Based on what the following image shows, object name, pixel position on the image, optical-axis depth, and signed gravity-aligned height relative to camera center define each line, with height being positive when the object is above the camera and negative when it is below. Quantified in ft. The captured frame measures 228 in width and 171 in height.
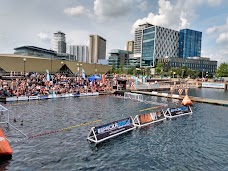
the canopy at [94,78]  210.38 +0.73
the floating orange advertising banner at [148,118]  86.33 -18.52
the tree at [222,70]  572.10 +31.15
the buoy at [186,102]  146.00 -16.58
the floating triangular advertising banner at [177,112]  106.32 -18.48
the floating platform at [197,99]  159.00 -16.92
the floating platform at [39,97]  132.16 -14.49
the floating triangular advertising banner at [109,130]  65.77 -18.89
